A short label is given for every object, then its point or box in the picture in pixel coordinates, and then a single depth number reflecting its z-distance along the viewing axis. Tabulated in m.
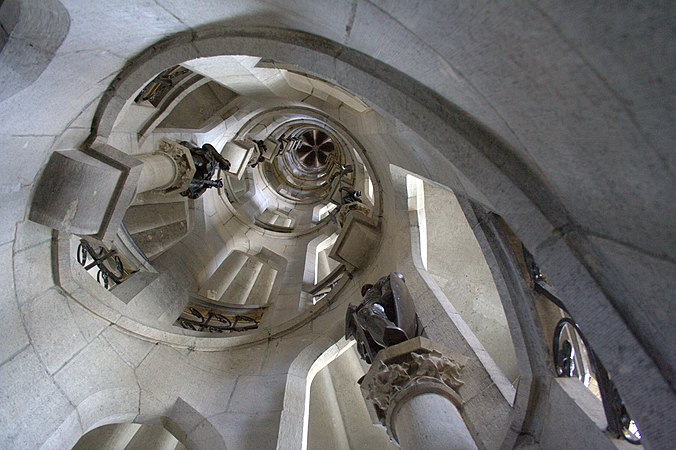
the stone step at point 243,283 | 11.30
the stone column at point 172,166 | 7.85
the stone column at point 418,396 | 3.10
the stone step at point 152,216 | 9.40
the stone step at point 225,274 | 10.62
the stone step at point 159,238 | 9.27
